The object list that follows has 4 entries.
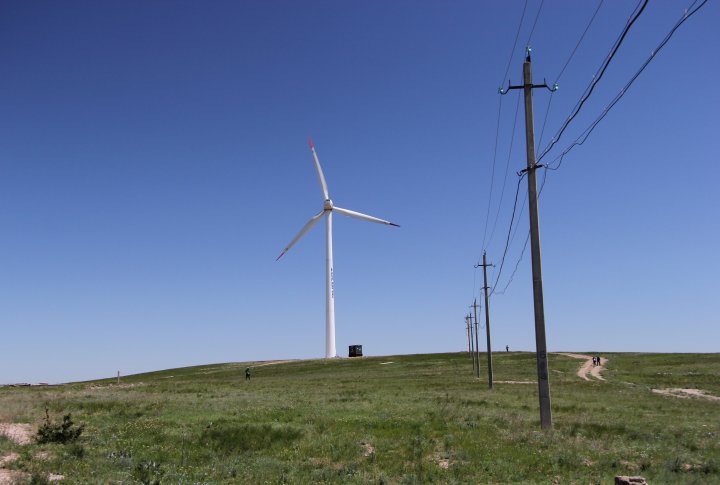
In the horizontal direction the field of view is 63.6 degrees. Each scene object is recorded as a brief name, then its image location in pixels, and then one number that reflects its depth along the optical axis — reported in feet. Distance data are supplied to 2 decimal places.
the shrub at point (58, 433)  69.82
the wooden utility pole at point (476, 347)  226.34
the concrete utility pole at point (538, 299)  76.84
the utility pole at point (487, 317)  163.86
